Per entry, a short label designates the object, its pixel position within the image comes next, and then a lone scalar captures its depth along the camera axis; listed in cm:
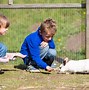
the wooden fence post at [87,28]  1108
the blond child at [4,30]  861
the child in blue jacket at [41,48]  940
